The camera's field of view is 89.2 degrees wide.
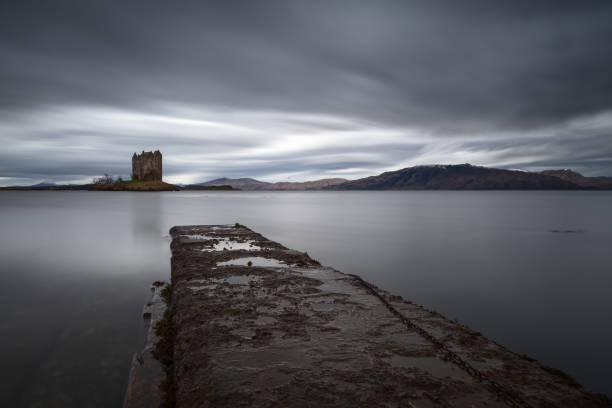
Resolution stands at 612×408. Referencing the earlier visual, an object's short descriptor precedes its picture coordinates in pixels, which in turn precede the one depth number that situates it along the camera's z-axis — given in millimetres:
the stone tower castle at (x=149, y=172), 175875
